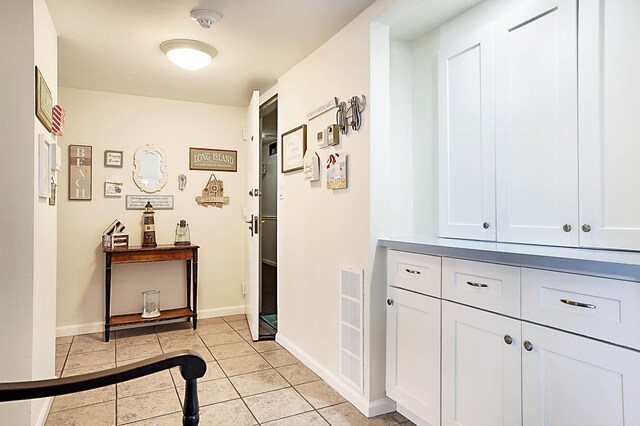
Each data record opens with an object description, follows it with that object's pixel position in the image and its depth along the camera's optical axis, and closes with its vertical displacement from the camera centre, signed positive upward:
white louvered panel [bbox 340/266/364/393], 2.30 -0.67
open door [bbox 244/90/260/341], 3.51 -0.04
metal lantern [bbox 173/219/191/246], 4.05 -0.21
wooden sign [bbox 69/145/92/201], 3.78 +0.39
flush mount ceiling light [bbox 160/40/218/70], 2.74 +1.12
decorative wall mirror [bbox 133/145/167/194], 4.04 +0.46
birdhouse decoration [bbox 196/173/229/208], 4.32 +0.21
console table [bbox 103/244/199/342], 3.61 -0.46
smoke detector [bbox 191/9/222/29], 2.31 +1.15
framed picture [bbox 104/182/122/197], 3.91 +0.24
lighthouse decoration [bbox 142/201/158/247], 3.91 -0.15
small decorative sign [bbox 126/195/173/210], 4.01 +0.13
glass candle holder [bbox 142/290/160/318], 3.84 -0.88
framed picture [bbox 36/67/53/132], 2.01 +0.60
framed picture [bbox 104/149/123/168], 3.90 +0.54
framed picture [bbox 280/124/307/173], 3.01 +0.52
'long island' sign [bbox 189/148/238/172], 4.27 +0.59
